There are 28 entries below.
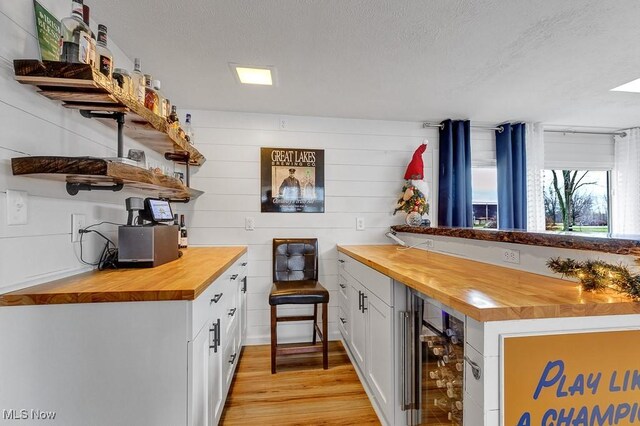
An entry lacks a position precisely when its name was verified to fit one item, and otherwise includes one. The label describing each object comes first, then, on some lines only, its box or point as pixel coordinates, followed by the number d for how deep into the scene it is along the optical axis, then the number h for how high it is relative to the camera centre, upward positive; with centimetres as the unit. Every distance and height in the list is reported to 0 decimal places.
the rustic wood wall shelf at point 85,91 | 107 +50
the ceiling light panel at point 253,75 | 209 +103
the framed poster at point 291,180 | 296 +36
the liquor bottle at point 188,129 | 258 +76
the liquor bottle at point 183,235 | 261 -16
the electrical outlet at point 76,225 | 139 -4
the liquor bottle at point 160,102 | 177 +72
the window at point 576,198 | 386 +23
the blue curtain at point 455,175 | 314 +43
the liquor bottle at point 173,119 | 206 +69
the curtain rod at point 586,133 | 365 +103
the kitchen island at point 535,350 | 92 -43
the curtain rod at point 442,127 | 321 +98
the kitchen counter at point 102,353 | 103 -48
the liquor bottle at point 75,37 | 116 +72
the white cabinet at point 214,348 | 116 -65
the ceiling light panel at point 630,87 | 238 +105
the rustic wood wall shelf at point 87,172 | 106 +17
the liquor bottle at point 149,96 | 171 +69
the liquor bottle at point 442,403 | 126 -81
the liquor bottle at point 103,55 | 130 +72
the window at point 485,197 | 343 +22
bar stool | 236 -59
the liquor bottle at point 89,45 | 121 +70
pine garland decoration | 101 -22
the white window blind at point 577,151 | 369 +80
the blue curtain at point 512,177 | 323 +42
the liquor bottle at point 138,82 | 158 +73
